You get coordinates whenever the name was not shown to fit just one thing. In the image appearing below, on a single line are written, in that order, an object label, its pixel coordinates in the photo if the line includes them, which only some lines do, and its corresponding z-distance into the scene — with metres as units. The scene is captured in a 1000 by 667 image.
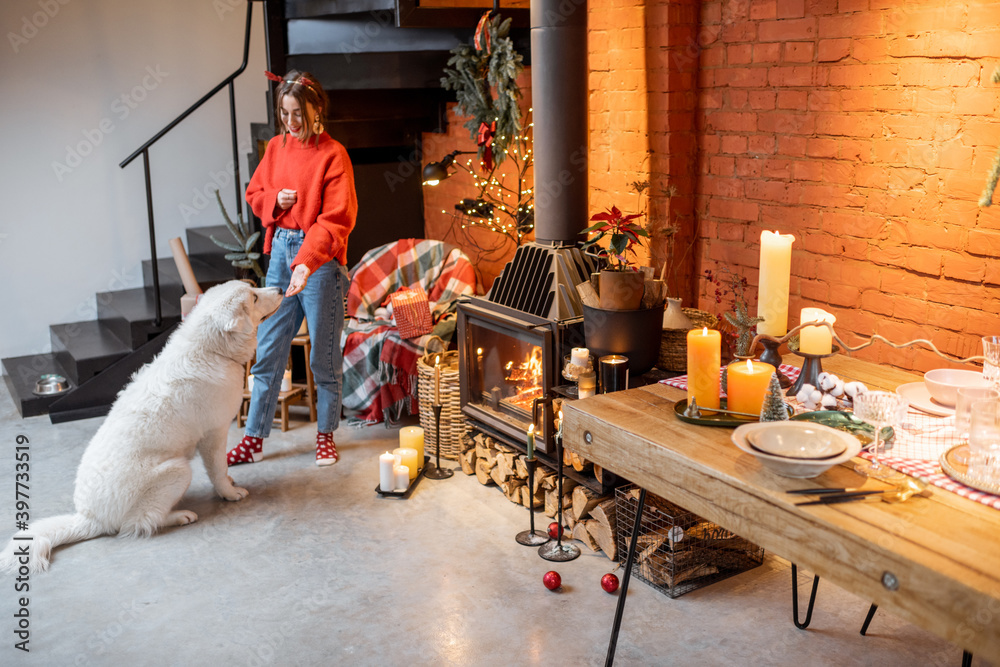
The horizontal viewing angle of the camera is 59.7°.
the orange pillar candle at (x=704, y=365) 1.88
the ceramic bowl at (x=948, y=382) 1.84
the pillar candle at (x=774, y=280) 2.00
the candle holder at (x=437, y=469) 3.51
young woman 3.42
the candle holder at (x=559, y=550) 2.82
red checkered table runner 1.51
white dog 2.94
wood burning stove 2.96
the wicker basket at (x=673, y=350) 2.74
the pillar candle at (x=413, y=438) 3.53
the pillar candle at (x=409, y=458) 3.43
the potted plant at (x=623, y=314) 2.56
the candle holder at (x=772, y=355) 2.02
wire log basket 2.60
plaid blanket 4.01
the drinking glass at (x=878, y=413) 1.59
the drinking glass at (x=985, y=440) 1.52
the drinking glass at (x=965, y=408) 1.61
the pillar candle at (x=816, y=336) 1.94
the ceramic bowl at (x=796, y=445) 1.53
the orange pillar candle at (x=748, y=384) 1.83
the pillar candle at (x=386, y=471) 3.29
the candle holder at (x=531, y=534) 2.87
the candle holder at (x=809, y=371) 1.97
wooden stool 4.14
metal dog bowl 4.43
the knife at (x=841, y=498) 1.49
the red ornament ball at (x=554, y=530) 2.93
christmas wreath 3.74
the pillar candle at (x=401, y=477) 3.31
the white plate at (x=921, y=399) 1.84
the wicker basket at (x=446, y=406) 3.64
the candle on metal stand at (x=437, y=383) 3.64
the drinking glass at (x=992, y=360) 1.81
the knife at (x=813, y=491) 1.51
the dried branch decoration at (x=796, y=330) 1.91
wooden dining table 1.25
